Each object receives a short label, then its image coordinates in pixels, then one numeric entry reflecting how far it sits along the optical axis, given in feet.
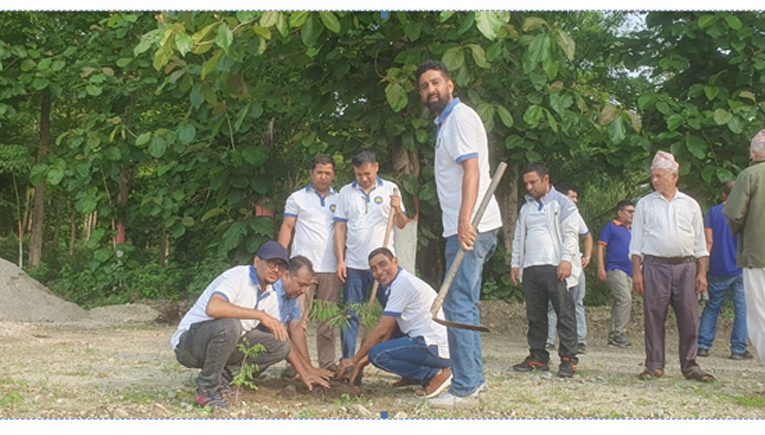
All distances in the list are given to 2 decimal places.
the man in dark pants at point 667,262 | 16.19
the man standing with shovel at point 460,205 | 12.94
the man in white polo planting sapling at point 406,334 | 14.17
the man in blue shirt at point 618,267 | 17.51
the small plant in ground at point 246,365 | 13.15
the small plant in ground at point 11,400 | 13.08
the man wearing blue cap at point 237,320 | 13.01
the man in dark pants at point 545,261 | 17.07
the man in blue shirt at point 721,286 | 18.30
